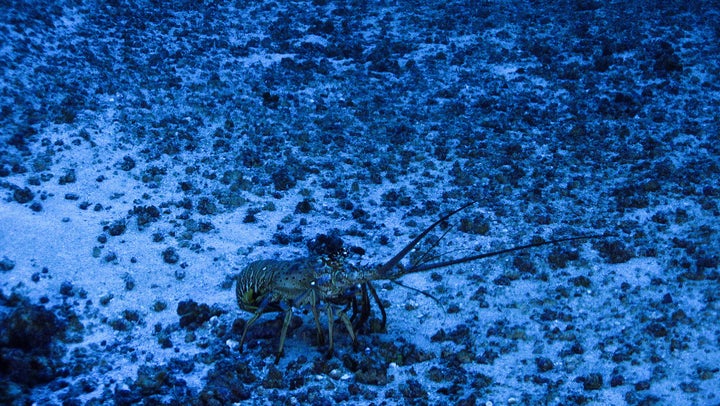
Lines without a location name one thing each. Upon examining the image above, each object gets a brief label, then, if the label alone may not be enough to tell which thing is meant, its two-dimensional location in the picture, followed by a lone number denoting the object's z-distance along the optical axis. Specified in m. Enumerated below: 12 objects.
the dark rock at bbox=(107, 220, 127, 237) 5.59
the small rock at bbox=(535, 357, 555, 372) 4.23
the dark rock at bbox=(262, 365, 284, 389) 4.21
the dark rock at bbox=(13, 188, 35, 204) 5.70
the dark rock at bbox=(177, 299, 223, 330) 4.77
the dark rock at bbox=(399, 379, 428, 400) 4.09
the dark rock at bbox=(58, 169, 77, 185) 6.01
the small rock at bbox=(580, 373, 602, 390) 4.02
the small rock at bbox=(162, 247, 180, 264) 5.36
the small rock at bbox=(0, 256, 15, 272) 5.06
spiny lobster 4.41
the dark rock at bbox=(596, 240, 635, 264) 5.11
